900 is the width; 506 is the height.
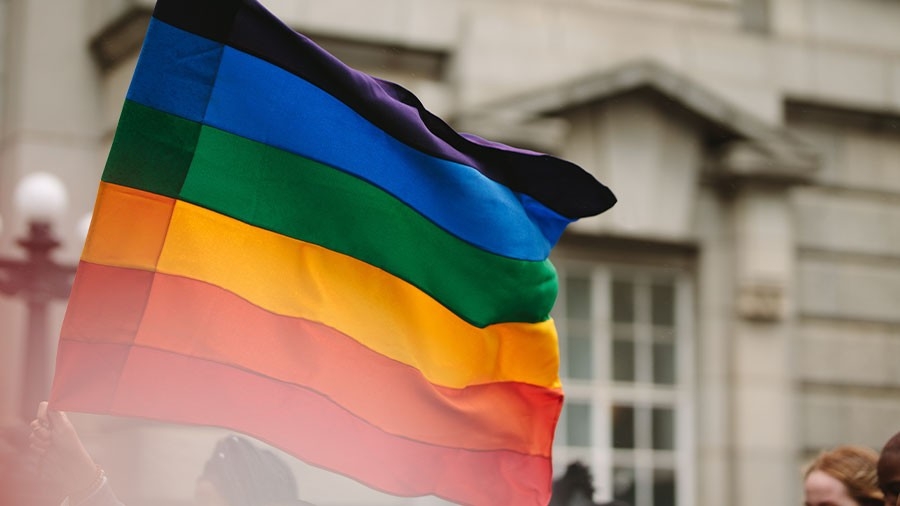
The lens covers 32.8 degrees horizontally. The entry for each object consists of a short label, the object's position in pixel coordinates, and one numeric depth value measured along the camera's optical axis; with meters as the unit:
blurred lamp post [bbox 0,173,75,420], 7.73
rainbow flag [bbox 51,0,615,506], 3.64
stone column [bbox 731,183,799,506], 10.70
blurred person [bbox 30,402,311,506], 3.10
